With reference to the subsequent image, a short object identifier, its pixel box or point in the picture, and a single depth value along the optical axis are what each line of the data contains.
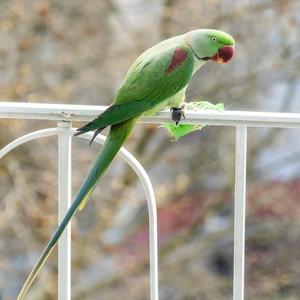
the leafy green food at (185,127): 8.32
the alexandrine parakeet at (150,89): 8.27
